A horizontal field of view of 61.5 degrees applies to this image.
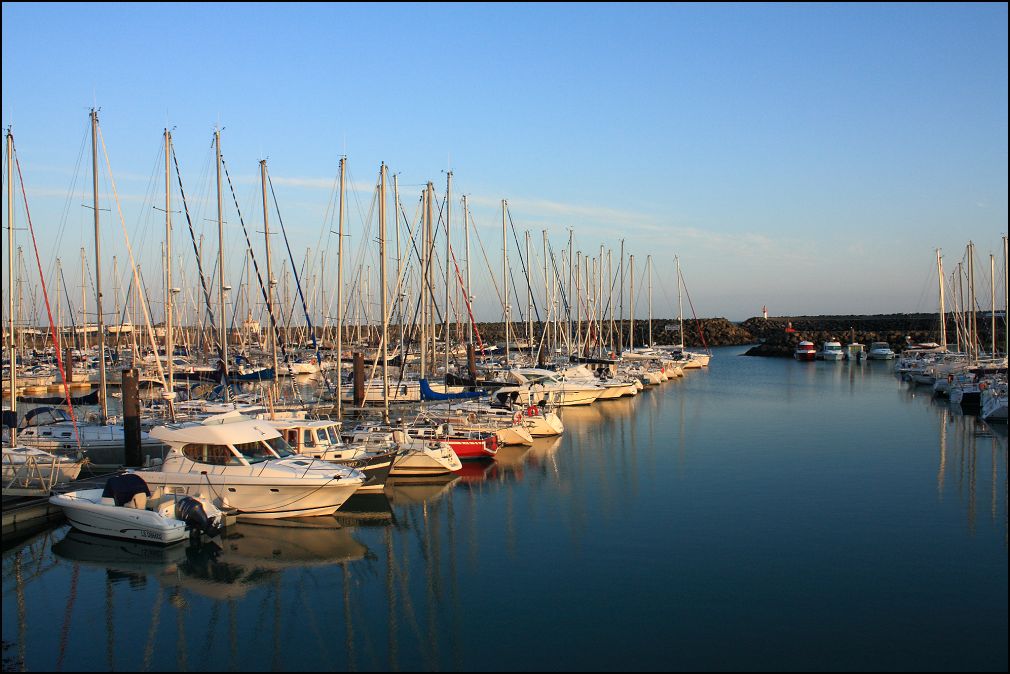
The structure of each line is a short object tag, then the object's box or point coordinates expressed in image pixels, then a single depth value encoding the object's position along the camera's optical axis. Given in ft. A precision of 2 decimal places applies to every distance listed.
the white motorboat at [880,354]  281.95
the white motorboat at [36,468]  67.67
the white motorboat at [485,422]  98.17
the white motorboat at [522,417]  103.60
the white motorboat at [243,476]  64.39
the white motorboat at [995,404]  119.03
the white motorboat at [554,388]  141.38
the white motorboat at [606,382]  153.28
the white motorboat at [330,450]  74.02
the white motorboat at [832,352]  287.07
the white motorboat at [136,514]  58.95
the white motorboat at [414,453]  82.17
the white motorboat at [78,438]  81.20
